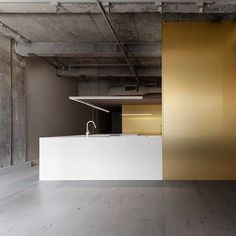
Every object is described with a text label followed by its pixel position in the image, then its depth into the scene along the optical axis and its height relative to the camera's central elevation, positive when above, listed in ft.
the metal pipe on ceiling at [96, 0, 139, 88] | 17.98 +6.54
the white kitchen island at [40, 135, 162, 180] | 21.13 -2.16
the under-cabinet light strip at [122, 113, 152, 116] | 40.98 +1.50
